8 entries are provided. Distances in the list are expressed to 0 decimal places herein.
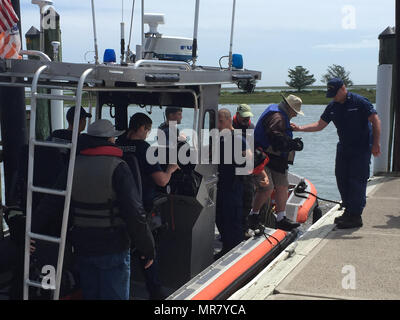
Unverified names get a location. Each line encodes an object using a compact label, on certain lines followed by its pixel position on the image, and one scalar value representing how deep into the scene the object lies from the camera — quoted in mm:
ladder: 2969
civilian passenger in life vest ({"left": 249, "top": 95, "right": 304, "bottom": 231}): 5449
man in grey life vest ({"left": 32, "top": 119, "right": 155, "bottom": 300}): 3291
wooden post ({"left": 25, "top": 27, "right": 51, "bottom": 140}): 8031
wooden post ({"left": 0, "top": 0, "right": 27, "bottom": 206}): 6352
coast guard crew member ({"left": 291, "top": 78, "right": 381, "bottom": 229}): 5480
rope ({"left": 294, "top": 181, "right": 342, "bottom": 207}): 7162
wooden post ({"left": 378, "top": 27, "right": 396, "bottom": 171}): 9414
